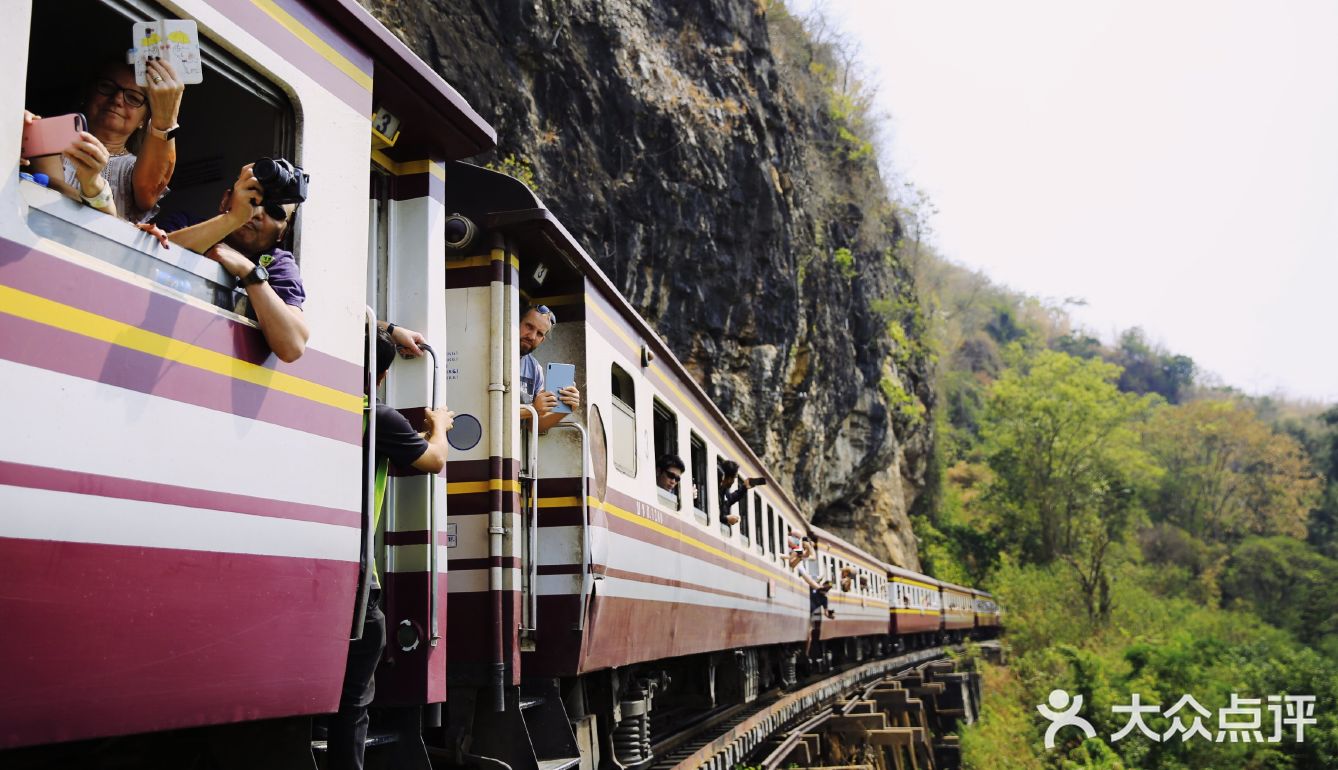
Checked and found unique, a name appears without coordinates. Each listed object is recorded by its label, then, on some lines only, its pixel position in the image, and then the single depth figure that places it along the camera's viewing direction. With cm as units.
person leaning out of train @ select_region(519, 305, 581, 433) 561
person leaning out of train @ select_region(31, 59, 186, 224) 275
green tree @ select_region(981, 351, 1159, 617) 4588
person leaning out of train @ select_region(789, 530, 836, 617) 1384
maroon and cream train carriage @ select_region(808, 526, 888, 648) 1709
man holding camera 296
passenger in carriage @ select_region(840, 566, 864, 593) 1833
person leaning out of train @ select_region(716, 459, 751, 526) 982
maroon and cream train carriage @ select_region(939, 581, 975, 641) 3331
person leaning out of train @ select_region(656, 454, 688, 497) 762
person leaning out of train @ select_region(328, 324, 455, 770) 378
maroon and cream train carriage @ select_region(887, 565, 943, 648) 2481
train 242
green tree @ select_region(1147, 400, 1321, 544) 5969
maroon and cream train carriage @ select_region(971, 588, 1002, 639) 4066
